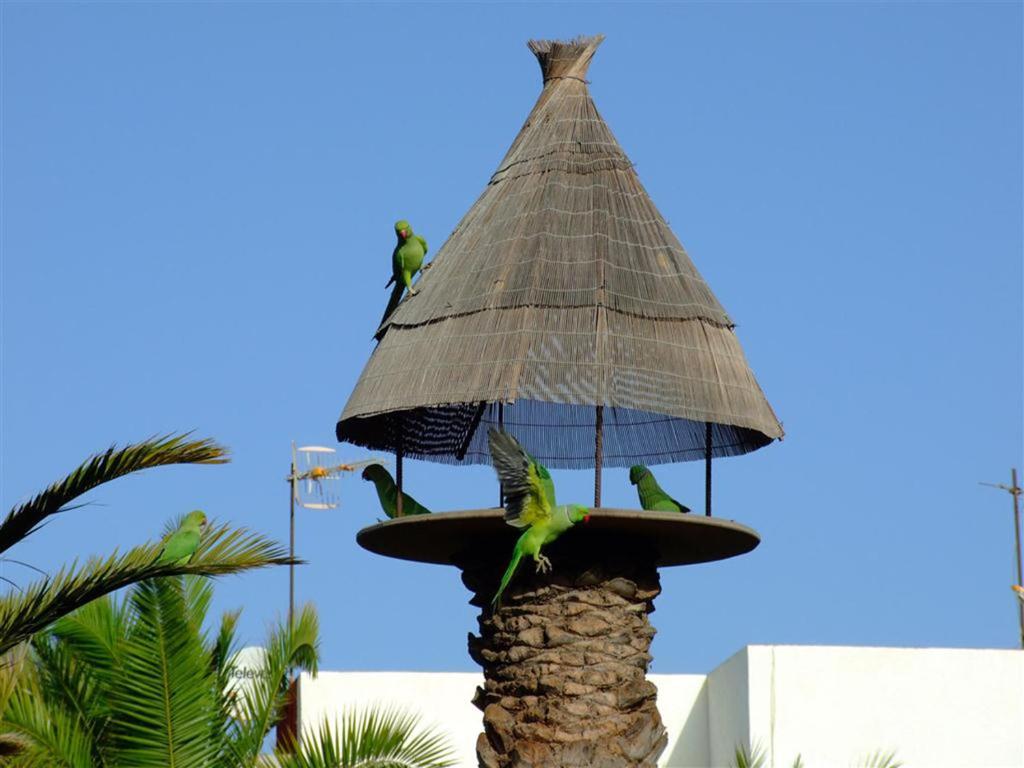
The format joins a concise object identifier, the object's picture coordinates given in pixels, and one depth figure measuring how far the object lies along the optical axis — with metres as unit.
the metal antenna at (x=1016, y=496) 32.81
